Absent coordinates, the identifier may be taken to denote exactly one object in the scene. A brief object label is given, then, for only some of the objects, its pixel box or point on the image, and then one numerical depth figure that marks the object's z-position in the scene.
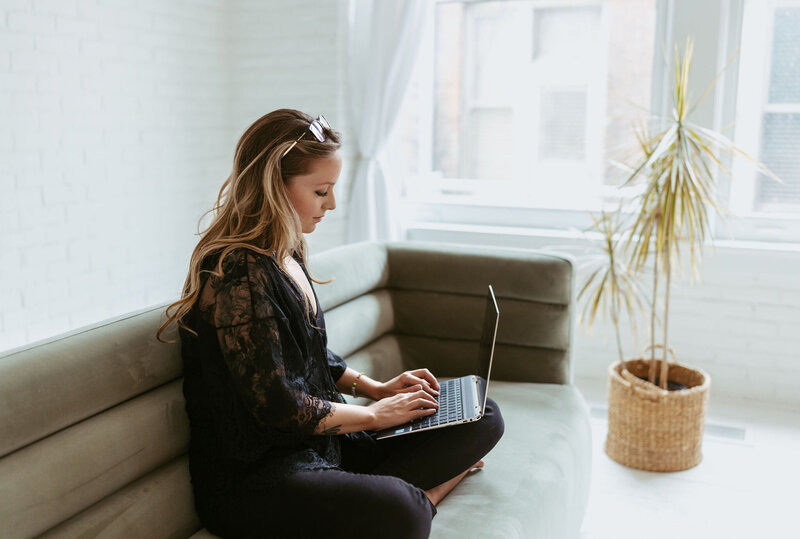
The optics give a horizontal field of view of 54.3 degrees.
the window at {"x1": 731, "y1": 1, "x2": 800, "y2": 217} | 3.31
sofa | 1.31
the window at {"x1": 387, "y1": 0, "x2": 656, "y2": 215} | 3.61
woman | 1.46
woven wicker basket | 2.68
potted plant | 2.63
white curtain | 3.61
